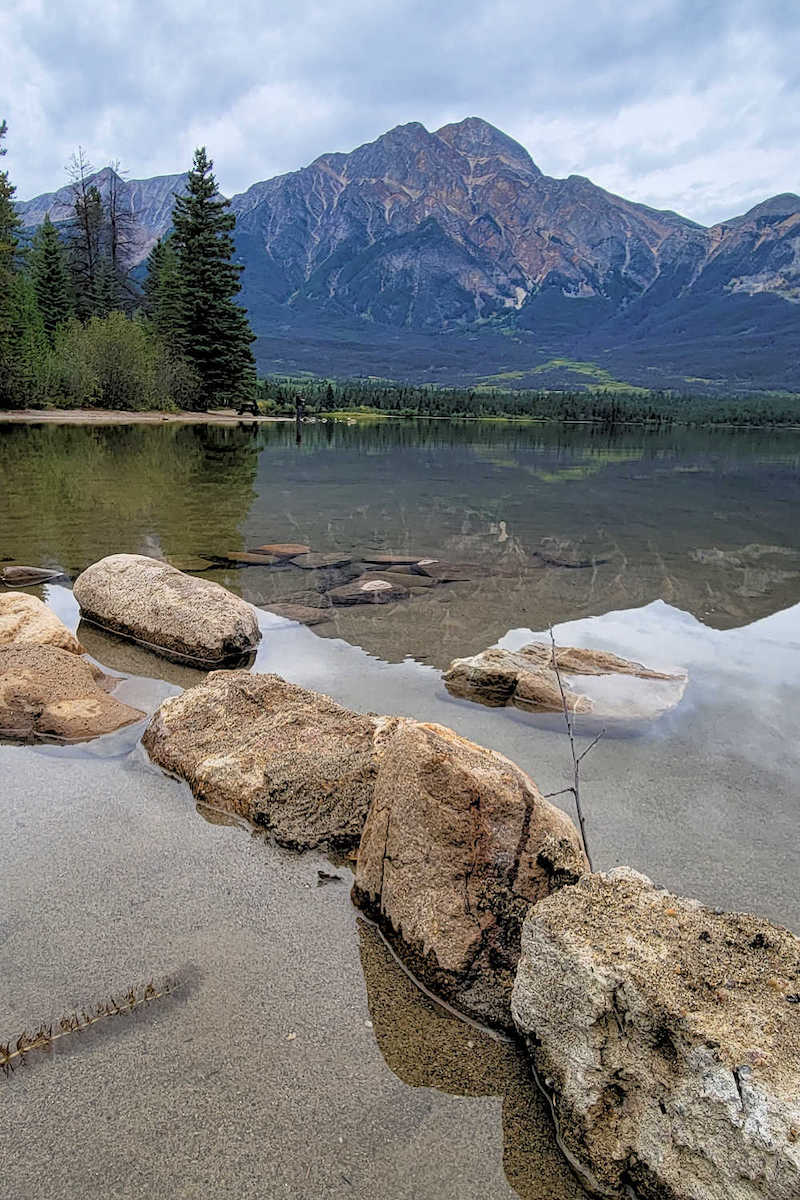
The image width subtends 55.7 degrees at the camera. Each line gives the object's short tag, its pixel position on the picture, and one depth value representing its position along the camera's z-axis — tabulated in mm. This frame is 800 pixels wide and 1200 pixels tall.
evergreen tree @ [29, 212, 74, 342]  65312
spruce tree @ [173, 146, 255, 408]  62219
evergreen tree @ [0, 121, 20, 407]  47219
